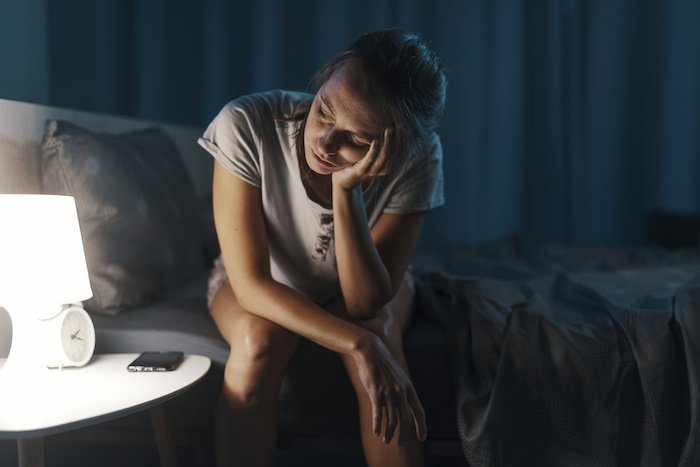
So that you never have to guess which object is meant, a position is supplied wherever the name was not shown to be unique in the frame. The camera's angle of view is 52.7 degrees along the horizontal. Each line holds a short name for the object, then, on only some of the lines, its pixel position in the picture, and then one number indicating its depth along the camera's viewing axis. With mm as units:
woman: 1134
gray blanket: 1282
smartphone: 1206
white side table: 982
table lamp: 1076
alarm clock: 1170
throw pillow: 1528
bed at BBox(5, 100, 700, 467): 1296
